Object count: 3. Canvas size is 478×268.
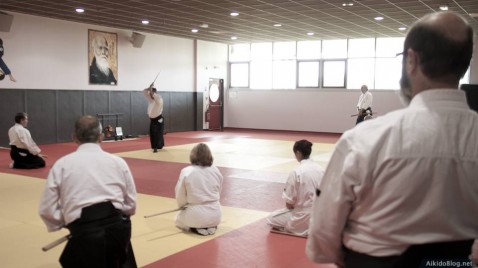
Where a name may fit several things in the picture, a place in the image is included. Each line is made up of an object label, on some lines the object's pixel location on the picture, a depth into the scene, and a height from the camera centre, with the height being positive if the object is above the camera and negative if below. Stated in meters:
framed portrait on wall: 13.96 +1.31
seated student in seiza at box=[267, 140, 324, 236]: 4.56 -0.88
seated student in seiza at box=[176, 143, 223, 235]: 4.61 -0.90
